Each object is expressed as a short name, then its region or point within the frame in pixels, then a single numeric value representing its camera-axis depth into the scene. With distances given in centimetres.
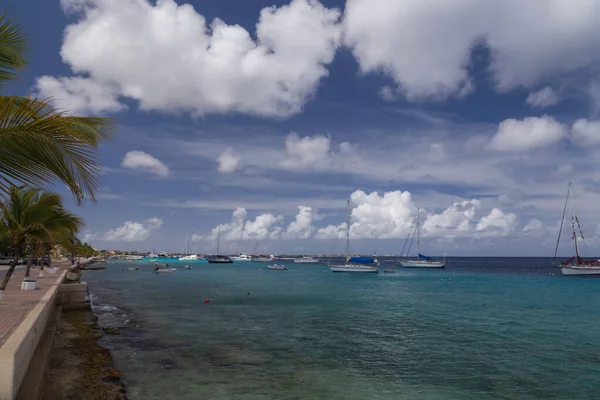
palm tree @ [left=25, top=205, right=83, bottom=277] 2302
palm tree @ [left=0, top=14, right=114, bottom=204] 497
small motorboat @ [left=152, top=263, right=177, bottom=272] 10024
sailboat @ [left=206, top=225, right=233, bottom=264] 17681
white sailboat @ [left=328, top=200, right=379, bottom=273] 9706
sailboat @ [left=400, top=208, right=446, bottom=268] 13238
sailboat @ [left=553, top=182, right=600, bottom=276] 9106
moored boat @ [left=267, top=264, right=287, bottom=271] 12613
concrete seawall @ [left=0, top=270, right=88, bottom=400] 776
